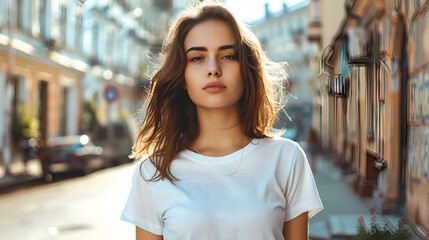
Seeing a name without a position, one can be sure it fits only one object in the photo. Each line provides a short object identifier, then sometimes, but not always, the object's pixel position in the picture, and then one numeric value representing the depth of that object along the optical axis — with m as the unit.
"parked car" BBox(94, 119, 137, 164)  19.55
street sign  19.14
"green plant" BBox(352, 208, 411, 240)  2.51
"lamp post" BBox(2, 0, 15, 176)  14.79
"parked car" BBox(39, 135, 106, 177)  14.70
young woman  1.97
